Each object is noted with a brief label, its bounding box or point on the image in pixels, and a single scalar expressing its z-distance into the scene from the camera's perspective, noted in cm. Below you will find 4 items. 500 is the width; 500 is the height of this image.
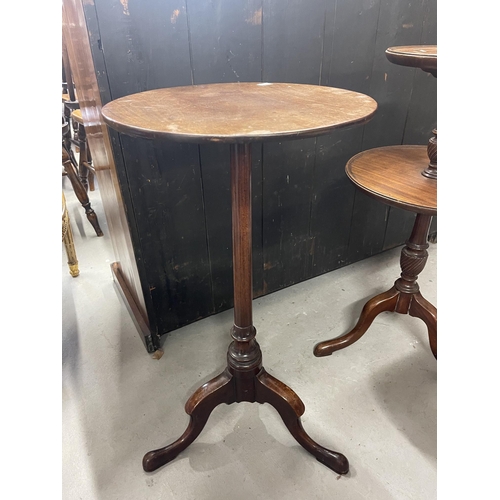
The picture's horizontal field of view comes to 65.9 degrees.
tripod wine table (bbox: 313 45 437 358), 100
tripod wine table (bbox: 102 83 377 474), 67
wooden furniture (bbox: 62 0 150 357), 109
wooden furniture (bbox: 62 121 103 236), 205
